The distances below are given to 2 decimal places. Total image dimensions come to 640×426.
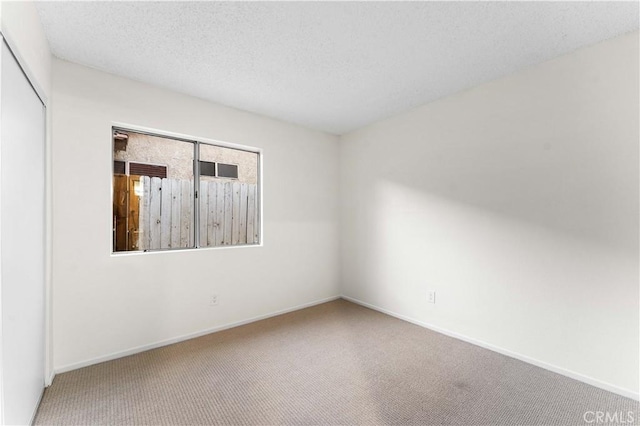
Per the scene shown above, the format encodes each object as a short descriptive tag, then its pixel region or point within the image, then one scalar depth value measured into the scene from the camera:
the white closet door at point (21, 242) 1.33
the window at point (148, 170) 2.68
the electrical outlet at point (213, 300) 2.98
